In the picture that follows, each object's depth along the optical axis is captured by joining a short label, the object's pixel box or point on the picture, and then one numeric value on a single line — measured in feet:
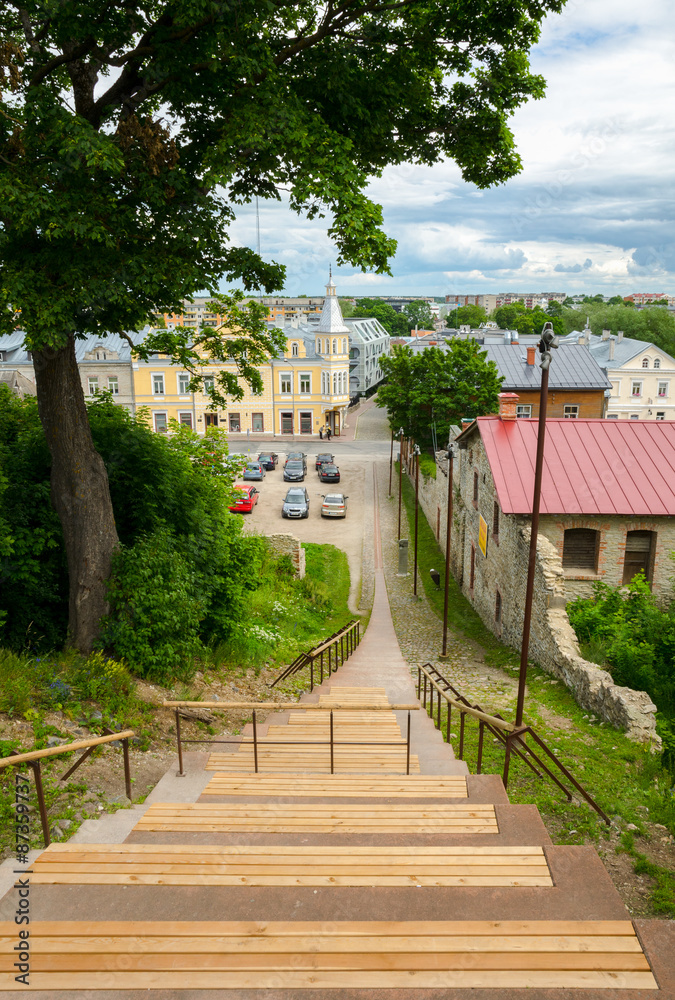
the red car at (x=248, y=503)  133.80
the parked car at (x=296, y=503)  133.49
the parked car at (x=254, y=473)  163.94
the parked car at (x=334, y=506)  135.13
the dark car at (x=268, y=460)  177.27
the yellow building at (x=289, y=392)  211.41
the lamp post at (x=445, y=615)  67.29
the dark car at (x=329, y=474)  163.73
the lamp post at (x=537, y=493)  27.99
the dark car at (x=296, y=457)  174.37
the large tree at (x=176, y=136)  28.84
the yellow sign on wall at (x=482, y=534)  77.71
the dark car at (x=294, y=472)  164.35
